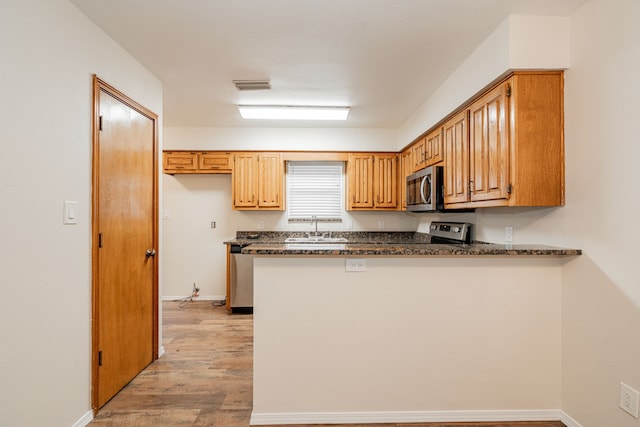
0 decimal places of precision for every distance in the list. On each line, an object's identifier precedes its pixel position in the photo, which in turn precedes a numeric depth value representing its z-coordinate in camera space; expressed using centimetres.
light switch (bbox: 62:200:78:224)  172
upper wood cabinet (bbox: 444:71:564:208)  192
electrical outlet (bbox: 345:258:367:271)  194
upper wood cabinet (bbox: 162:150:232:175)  429
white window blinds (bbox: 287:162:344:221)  466
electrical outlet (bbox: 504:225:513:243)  249
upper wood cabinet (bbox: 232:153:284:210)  426
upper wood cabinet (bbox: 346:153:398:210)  435
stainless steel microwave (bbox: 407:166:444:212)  306
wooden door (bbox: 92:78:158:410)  199
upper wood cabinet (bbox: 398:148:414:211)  402
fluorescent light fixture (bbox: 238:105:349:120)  339
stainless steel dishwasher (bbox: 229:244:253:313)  405
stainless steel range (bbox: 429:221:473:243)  312
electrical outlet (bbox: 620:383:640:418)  150
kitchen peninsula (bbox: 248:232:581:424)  191
